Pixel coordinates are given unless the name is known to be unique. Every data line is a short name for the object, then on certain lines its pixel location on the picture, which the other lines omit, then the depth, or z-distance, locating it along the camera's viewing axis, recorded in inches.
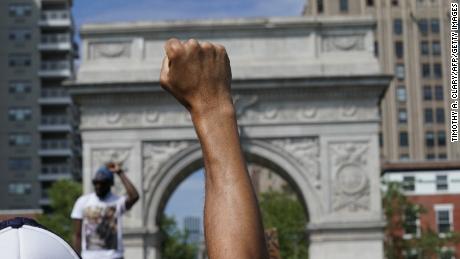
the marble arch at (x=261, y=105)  1054.4
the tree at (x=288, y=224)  1866.4
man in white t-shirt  317.4
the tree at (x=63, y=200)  1843.0
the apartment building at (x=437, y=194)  1881.2
